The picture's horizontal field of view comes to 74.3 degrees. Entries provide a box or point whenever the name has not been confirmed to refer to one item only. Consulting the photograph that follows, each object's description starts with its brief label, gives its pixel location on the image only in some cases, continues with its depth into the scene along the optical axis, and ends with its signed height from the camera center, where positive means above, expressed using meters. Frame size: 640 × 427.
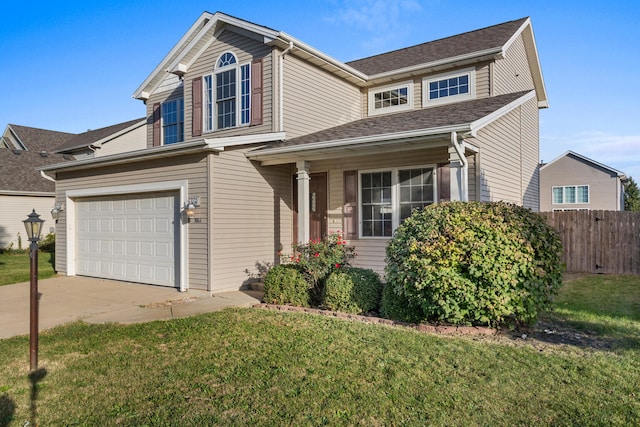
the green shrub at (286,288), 7.47 -1.25
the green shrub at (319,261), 7.63 -0.79
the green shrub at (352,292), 6.84 -1.22
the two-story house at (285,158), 8.80 +1.34
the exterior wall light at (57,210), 11.86 +0.25
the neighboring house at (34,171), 18.73 +2.49
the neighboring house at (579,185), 24.50 +1.93
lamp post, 4.43 -0.77
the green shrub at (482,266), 5.30 -0.63
